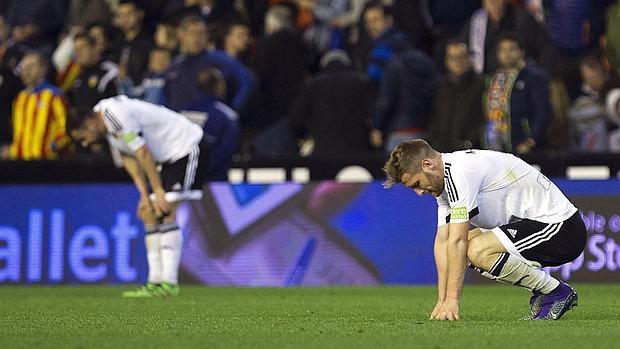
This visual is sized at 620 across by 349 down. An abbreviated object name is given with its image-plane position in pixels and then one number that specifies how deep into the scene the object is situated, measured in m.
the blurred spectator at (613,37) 17.06
